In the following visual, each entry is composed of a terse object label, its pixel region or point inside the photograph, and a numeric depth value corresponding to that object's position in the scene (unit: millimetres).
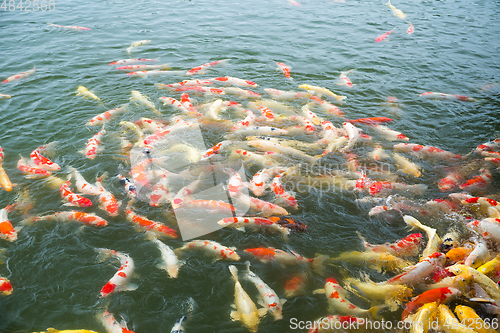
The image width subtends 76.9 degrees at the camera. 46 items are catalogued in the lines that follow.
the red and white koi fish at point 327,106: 8078
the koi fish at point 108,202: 5270
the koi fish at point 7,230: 4848
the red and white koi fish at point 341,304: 3943
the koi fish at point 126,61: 10461
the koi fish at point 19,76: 9424
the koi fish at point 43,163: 6188
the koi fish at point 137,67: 10188
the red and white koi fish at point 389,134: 7176
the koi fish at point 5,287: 4137
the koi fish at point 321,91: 8758
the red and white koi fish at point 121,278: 4232
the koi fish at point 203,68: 9898
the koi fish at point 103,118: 7539
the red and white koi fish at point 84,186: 5676
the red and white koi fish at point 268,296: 4007
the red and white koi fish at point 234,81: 9094
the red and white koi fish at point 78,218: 5078
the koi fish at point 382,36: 12633
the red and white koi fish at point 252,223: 5027
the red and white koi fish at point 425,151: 6688
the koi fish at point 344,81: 9516
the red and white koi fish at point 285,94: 8703
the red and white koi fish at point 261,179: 5652
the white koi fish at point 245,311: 3891
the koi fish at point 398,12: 15016
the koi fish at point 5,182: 5724
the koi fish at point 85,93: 8578
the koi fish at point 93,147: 6598
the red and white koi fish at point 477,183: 5832
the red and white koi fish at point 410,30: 13341
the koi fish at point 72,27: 13102
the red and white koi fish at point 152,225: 4980
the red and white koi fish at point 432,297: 3852
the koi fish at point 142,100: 8159
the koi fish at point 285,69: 9830
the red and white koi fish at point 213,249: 4680
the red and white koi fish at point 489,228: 4668
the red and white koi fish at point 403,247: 4668
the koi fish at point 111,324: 3775
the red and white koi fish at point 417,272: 4160
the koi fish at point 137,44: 11648
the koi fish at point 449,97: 8836
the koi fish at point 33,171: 6085
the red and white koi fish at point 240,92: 8689
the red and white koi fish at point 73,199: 5426
